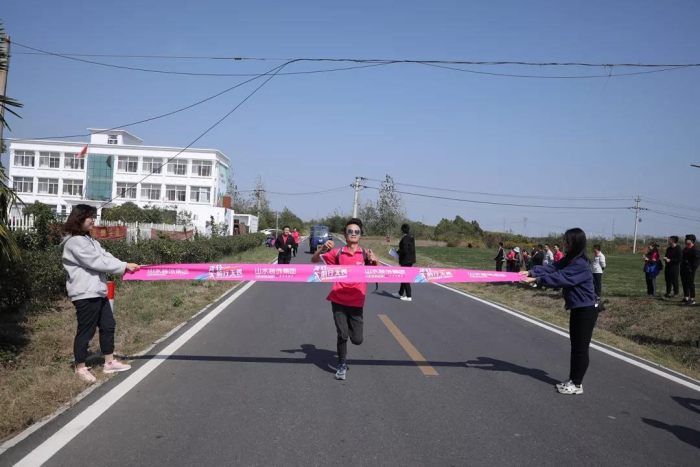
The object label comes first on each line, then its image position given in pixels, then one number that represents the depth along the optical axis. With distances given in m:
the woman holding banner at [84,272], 5.44
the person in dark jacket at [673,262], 14.52
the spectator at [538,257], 18.50
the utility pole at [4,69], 5.85
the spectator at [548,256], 18.62
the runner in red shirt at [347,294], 5.97
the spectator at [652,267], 15.22
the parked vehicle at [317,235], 38.97
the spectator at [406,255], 13.62
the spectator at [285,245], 16.69
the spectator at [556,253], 18.61
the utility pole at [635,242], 70.94
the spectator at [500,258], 22.83
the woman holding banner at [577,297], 5.71
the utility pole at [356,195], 54.75
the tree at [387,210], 72.75
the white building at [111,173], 68.25
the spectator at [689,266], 13.29
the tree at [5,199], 5.59
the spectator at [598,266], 14.35
